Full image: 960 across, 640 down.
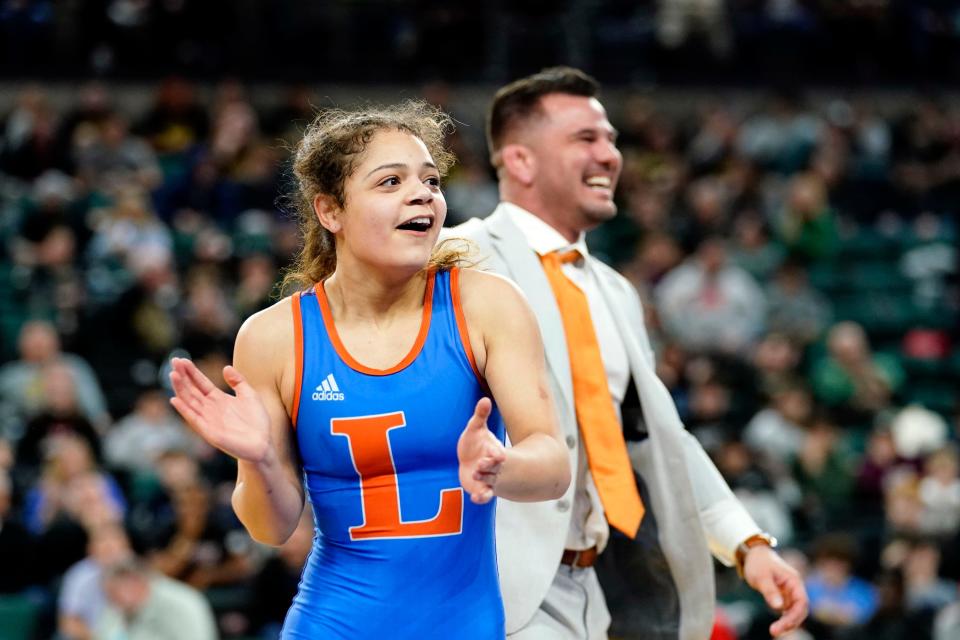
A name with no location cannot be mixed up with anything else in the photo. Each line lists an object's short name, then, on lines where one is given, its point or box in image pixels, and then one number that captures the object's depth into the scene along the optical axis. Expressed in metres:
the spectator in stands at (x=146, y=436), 9.89
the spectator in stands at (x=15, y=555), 8.59
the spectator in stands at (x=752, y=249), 13.70
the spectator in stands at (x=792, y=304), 13.05
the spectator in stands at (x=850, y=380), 12.25
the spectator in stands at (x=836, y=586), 9.20
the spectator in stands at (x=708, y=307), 12.52
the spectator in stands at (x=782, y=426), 11.16
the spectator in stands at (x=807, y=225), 14.24
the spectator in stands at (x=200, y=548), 8.90
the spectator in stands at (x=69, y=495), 8.67
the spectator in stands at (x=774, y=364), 11.77
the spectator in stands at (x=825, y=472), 10.93
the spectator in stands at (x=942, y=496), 10.56
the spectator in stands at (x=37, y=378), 10.23
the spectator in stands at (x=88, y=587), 8.09
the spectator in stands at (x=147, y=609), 7.87
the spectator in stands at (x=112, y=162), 12.93
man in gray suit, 4.06
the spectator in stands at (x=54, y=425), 9.62
